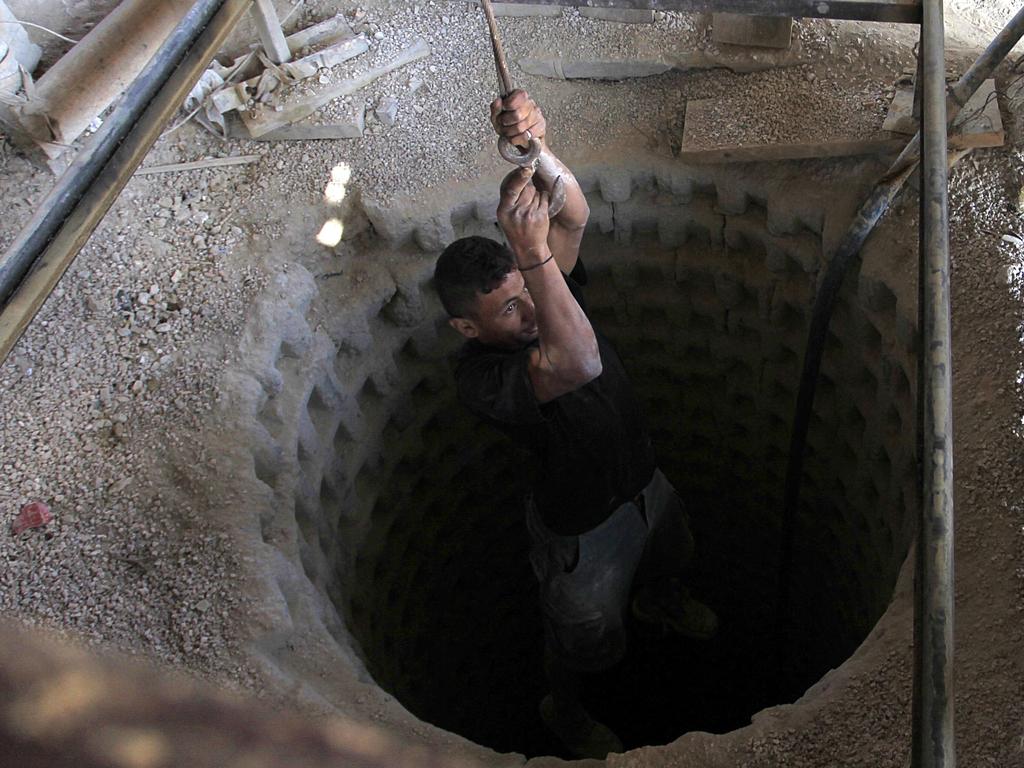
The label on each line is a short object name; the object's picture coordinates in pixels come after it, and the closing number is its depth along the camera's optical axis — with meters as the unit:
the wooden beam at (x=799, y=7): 2.69
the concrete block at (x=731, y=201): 3.64
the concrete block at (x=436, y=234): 3.63
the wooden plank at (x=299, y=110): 3.70
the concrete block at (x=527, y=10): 3.90
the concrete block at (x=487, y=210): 3.68
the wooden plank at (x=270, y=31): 3.62
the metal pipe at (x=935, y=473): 1.61
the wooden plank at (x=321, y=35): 3.92
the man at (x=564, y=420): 2.49
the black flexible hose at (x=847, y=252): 2.74
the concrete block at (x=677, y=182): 3.67
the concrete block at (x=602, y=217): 3.89
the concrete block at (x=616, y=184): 3.71
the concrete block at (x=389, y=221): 3.59
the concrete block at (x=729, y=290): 4.03
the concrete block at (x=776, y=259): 3.71
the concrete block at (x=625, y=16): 3.80
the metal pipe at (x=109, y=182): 1.75
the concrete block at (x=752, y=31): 3.60
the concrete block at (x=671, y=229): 3.87
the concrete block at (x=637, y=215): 3.86
